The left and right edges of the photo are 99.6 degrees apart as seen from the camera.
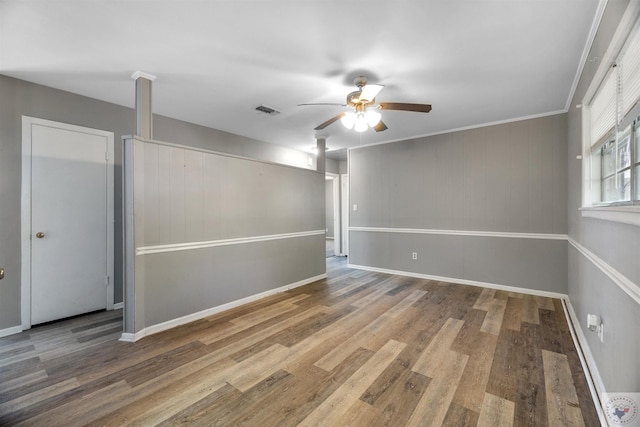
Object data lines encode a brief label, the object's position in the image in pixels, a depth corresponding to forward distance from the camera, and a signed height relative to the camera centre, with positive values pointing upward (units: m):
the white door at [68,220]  2.88 -0.08
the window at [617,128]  1.38 +0.54
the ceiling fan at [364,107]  2.55 +1.05
